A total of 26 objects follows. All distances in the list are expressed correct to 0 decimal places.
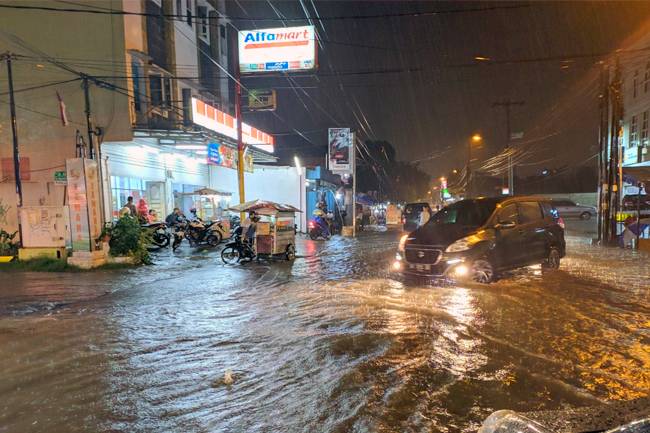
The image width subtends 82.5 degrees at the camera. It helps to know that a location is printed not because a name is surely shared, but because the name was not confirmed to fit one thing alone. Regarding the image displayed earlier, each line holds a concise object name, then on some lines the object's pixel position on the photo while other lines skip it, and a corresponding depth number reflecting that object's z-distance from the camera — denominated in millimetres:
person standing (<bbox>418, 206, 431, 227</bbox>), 19053
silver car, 35688
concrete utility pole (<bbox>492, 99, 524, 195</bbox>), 27172
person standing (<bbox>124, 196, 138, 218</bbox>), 14141
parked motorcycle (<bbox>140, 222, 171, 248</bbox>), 14570
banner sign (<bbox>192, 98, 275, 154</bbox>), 15758
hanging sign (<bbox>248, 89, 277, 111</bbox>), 19062
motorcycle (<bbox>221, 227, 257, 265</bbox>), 11789
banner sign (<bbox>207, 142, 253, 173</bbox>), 16281
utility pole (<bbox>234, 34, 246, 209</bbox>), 15336
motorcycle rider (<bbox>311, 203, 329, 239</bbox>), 18775
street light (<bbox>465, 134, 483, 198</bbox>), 38462
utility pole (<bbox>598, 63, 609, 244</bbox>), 14148
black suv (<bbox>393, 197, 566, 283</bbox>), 7512
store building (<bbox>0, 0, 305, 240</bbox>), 15531
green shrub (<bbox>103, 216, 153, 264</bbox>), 11227
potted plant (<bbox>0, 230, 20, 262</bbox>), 12043
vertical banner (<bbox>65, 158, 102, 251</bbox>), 10375
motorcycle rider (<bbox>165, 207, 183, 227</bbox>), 16406
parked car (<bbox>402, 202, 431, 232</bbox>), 22750
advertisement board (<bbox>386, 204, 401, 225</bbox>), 34469
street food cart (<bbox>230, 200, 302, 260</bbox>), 11758
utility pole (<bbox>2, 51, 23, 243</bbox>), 13570
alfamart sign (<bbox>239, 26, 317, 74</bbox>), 16375
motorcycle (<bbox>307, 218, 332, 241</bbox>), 18859
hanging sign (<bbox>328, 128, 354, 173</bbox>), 21922
